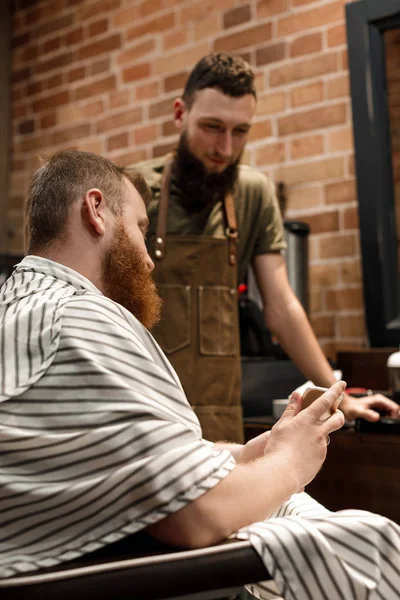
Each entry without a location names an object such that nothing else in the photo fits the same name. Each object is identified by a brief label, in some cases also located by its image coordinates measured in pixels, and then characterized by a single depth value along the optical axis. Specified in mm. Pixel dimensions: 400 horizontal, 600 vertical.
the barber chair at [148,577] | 884
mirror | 2646
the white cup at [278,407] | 2057
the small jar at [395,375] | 2116
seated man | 930
